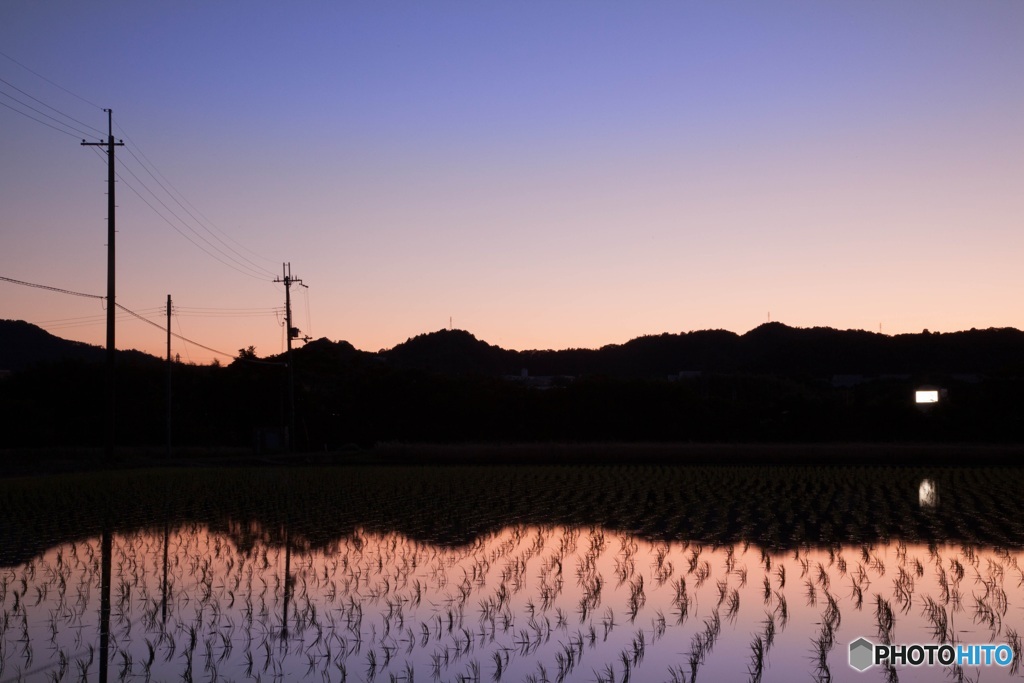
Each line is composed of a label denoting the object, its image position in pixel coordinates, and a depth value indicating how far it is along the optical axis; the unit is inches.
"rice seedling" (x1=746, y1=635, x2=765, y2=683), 287.9
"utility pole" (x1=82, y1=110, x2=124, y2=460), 1226.6
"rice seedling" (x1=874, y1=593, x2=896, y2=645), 334.0
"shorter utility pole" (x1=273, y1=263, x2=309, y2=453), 1878.7
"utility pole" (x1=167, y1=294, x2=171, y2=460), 1603.1
